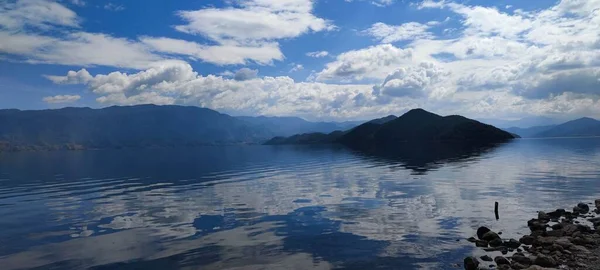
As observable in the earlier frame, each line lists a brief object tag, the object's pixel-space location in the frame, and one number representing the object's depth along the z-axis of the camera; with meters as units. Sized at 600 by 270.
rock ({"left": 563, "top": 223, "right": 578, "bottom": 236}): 35.49
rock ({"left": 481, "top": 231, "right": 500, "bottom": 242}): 34.81
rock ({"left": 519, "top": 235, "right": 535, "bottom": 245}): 33.48
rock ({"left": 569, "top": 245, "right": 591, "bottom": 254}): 29.83
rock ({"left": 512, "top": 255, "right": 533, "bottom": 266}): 27.93
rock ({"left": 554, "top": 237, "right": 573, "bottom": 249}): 31.09
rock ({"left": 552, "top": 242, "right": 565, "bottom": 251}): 30.39
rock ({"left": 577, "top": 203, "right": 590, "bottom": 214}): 46.49
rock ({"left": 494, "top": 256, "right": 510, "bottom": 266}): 28.25
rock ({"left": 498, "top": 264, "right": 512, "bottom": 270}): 27.06
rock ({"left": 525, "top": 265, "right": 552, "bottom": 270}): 25.42
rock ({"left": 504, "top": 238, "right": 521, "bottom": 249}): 32.84
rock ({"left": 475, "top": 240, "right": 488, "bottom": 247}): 33.65
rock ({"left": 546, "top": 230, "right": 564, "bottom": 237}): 35.35
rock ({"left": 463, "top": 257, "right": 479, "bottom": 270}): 27.75
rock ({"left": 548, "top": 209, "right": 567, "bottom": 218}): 43.69
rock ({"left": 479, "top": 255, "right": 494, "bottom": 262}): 29.41
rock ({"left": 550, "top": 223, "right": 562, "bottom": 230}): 37.58
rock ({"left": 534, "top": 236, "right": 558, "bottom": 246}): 32.19
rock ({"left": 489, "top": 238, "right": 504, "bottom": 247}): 33.53
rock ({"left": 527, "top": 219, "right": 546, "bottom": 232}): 38.33
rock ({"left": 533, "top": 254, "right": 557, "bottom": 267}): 27.09
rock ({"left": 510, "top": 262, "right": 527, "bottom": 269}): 27.00
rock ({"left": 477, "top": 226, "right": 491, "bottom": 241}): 36.05
